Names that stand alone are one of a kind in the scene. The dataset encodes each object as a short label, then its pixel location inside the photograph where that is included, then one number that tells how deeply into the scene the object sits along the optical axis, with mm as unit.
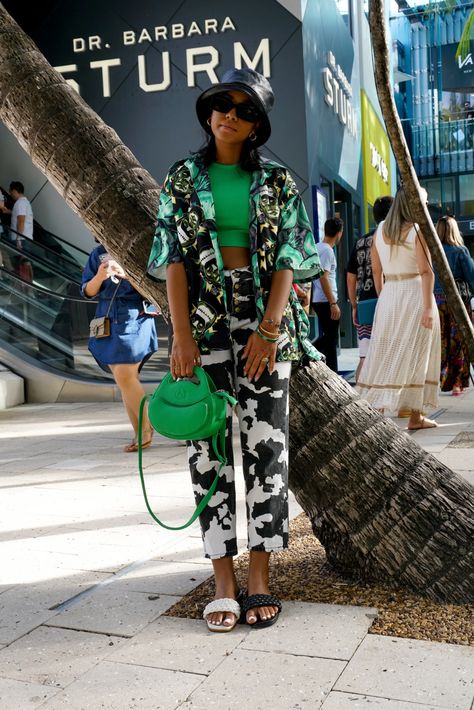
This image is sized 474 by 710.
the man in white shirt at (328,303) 9367
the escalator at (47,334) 10242
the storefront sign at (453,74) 33562
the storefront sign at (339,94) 14906
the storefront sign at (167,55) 13391
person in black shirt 7289
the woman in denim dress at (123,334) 6355
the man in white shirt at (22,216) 13195
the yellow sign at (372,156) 19828
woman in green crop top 2998
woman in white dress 6480
